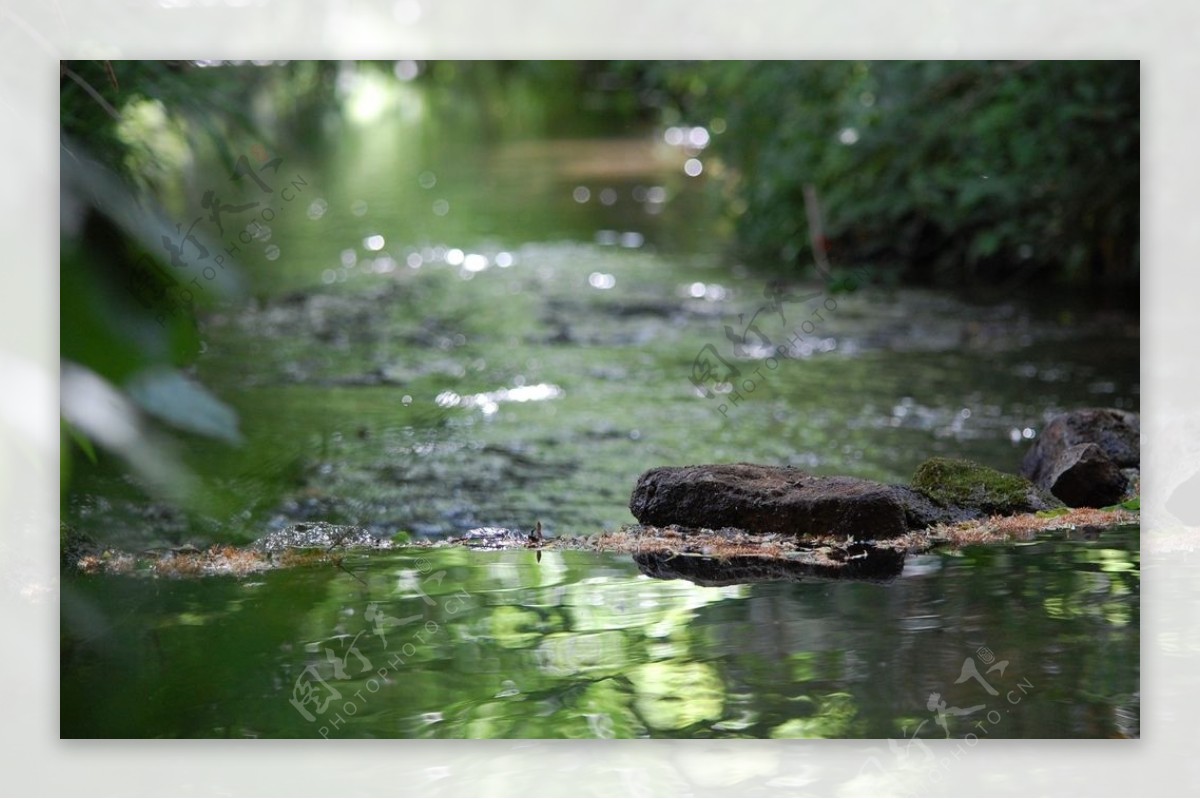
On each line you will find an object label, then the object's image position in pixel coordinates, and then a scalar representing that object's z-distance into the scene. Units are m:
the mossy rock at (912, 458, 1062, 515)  5.91
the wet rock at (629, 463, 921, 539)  5.55
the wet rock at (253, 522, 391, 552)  5.62
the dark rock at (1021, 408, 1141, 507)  6.15
